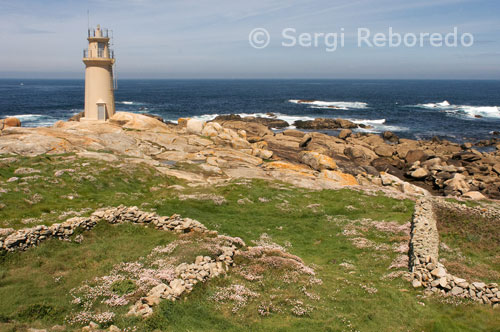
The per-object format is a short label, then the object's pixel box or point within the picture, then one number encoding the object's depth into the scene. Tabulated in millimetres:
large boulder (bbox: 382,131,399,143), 90500
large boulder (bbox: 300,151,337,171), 54438
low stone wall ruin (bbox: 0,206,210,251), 18344
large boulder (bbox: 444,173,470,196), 50438
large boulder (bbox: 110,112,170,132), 55656
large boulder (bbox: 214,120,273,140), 87244
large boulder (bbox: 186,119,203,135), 61531
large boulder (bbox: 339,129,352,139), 91125
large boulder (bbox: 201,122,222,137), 60250
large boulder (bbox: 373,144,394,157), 72881
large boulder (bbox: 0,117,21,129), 54872
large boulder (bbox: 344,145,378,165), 69062
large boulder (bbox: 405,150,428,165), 68000
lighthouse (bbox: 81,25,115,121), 53000
